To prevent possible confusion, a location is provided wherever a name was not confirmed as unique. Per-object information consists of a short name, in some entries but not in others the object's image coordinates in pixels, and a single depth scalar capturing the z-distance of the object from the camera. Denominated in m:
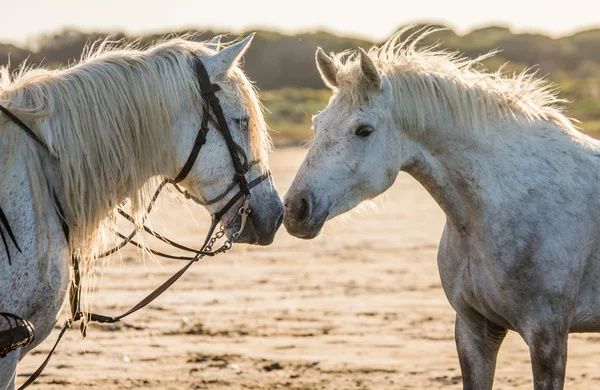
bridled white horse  7.08
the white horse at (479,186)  8.42
